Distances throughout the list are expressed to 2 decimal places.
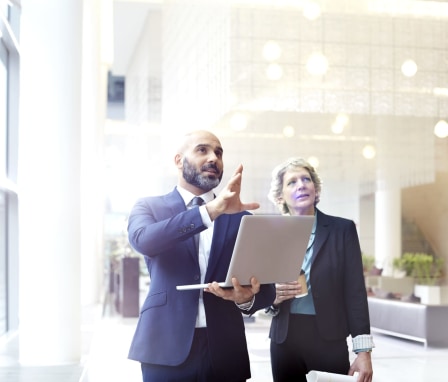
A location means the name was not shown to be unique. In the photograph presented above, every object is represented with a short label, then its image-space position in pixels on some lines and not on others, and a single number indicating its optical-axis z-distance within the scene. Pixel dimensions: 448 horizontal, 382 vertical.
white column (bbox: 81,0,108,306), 14.15
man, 2.36
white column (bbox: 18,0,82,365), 6.20
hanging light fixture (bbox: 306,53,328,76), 12.00
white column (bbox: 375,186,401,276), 13.00
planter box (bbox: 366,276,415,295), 13.41
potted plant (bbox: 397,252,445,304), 13.52
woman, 2.96
